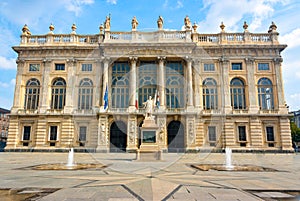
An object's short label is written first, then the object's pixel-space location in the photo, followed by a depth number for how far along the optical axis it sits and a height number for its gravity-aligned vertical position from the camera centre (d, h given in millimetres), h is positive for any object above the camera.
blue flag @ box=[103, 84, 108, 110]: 28797 +3799
